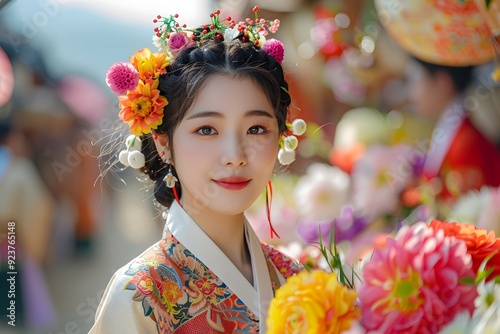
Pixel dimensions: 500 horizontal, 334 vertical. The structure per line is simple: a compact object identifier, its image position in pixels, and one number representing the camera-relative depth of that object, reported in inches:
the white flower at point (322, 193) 88.6
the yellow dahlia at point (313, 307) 36.8
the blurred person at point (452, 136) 98.3
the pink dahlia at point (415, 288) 35.2
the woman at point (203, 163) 54.8
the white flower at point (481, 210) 76.4
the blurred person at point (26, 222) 129.0
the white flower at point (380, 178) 87.7
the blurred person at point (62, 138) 136.3
